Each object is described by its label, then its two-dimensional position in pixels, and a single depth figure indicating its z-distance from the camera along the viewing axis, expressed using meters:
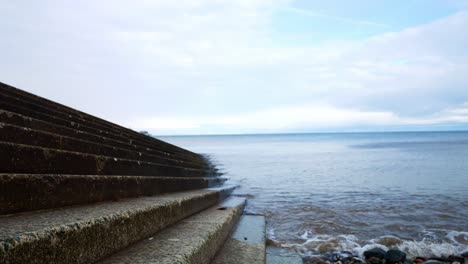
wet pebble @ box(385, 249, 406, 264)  4.52
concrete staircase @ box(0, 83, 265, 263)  1.44
